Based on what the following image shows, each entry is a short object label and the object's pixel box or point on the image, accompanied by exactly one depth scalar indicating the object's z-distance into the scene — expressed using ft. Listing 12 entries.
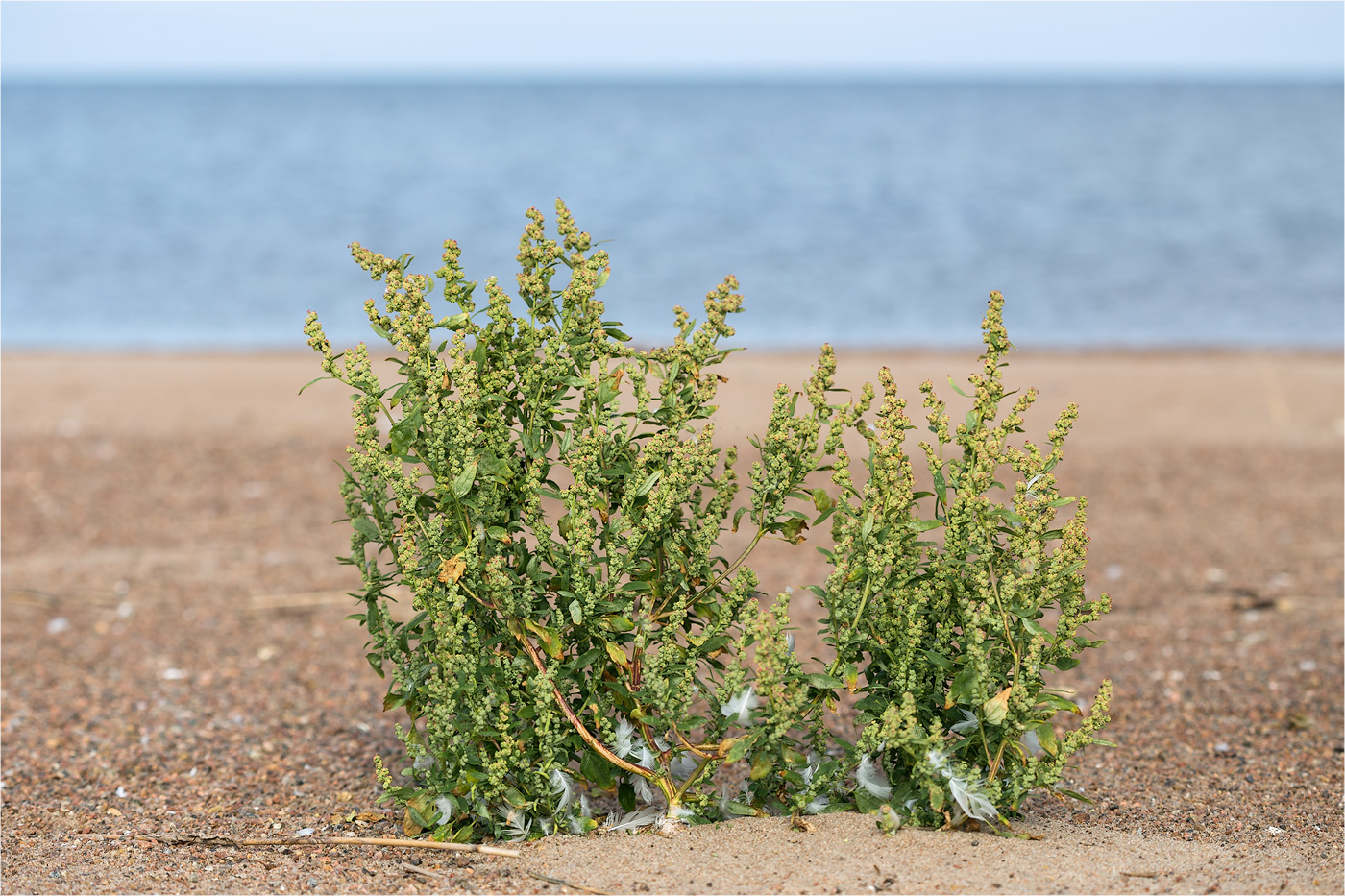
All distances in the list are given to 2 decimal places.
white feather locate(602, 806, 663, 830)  10.32
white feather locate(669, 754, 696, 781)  10.66
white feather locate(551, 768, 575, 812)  10.17
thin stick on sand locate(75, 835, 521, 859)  10.23
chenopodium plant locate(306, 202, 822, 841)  9.62
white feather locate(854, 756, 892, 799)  10.22
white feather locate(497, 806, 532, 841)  10.22
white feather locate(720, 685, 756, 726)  9.95
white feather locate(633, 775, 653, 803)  10.48
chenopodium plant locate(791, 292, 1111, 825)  9.56
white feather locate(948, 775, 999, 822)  9.74
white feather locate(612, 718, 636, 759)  10.05
